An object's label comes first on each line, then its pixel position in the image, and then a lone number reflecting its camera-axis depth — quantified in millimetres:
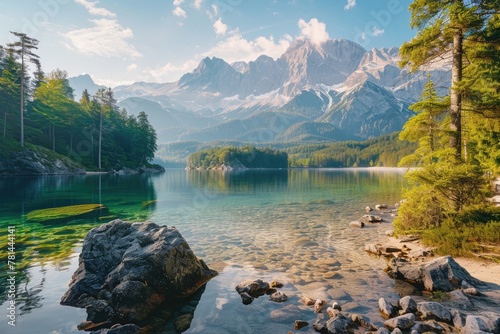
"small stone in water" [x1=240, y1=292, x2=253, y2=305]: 10297
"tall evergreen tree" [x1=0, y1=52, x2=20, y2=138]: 75500
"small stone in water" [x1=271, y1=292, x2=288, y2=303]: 10266
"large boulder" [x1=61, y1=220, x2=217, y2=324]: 9391
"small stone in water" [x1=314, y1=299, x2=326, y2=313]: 9422
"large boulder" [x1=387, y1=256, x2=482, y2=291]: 10242
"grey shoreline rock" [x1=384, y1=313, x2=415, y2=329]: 7889
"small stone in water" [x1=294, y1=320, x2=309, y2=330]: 8469
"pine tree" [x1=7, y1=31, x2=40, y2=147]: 65938
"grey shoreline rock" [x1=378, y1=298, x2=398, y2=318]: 8852
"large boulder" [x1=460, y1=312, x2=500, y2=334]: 6977
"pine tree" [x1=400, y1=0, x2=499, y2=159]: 14312
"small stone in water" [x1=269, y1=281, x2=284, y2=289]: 11622
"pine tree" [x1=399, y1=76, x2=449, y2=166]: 15406
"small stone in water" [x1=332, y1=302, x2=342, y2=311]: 9328
